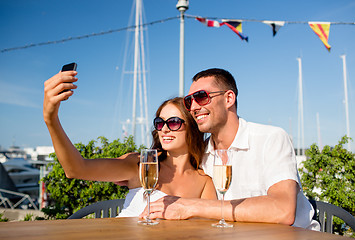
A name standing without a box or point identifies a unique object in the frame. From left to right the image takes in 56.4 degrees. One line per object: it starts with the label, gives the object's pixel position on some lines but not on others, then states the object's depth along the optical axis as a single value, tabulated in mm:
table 1609
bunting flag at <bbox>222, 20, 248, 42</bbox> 9414
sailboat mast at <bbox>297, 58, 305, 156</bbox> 28422
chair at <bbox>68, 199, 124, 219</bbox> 2934
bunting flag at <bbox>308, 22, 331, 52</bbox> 8922
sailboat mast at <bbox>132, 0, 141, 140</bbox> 16953
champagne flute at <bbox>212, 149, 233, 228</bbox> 1910
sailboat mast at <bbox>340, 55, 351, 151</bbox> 26875
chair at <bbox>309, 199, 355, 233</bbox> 2734
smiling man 2139
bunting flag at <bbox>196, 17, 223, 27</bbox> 9241
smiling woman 2627
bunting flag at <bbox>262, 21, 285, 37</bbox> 9070
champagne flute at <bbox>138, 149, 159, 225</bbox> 1959
